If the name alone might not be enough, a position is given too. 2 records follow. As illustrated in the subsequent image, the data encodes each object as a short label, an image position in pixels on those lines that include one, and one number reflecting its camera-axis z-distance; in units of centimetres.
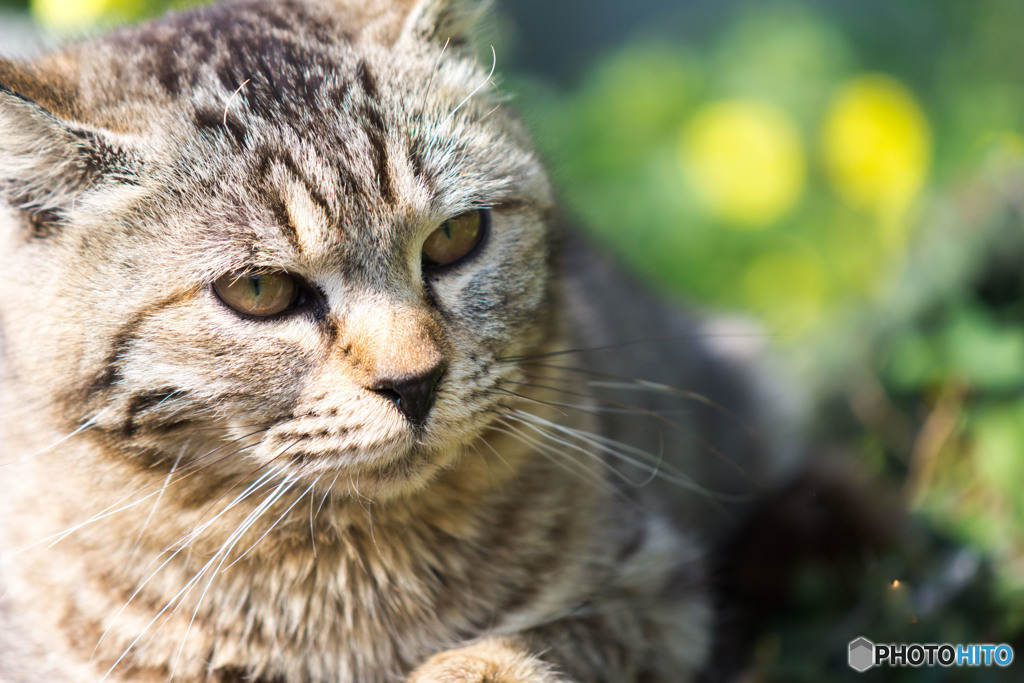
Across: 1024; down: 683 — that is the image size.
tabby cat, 100
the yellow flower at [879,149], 155
